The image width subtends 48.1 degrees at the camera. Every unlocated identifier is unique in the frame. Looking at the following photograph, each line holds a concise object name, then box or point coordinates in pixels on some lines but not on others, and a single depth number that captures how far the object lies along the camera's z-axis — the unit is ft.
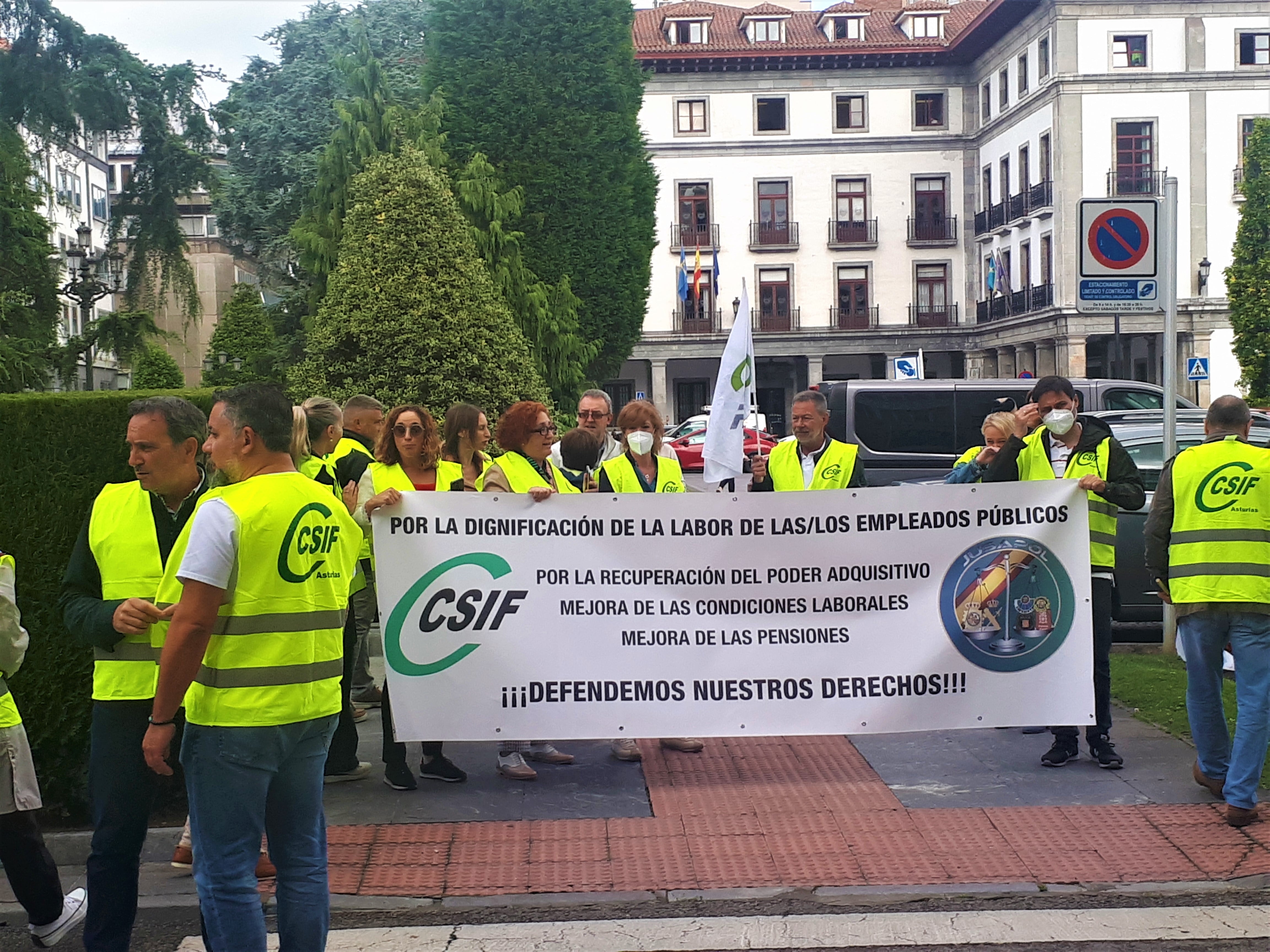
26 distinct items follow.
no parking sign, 32.27
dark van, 60.03
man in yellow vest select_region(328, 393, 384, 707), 27.22
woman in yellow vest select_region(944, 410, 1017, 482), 29.45
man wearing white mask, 23.52
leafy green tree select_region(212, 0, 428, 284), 127.85
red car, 111.86
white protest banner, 22.63
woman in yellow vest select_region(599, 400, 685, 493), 25.11
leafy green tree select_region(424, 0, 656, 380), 96.17
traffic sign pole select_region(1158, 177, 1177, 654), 31.42
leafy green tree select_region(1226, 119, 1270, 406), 140.05
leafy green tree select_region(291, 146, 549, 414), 53.72
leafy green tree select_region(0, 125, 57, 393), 78.48
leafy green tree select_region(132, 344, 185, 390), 94.27
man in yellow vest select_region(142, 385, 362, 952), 12.85
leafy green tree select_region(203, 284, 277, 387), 112.68
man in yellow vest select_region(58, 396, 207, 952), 14.70
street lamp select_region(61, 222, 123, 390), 93.81
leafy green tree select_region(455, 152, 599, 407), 73.10
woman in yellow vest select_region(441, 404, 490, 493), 24.23
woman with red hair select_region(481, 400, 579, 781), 23.63
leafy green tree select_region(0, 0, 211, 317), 83.15
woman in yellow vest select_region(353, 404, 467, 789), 23.68
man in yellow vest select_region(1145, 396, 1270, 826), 20.45
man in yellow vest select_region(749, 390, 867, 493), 25.29
